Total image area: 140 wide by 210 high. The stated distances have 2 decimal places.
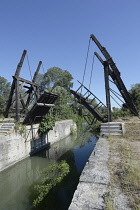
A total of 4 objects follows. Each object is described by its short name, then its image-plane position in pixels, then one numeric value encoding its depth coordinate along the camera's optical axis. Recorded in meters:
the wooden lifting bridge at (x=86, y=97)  8.21
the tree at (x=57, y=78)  33.78
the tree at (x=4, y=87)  37.09
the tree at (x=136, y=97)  18.12
